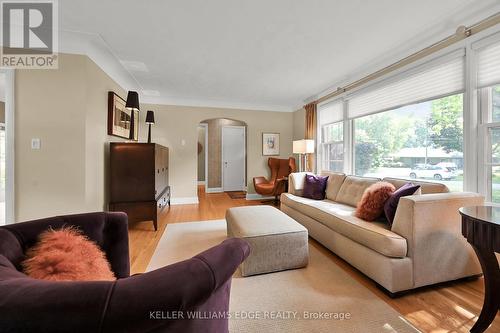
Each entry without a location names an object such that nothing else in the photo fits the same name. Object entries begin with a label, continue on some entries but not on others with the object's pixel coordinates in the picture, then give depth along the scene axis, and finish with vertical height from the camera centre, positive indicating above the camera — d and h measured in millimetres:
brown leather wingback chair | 4742 -346
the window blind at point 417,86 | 2227 +970
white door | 6871 +241
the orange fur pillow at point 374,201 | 2115 -362
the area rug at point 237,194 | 5786 -851
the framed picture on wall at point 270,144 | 5605 +538
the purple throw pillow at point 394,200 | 1963 -328
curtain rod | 1941 +1279
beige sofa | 1653 -647
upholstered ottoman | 1939 -727
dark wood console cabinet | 3088 -226
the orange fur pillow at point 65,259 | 694 -332
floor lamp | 4320 +368
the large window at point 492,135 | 1959 +273
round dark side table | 1225 -563
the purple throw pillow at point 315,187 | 3395 -358
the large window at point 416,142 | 2312 +287
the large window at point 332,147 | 4062 +352
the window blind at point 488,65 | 1904 +903
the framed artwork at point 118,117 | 3195 +774
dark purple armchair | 439 -299
